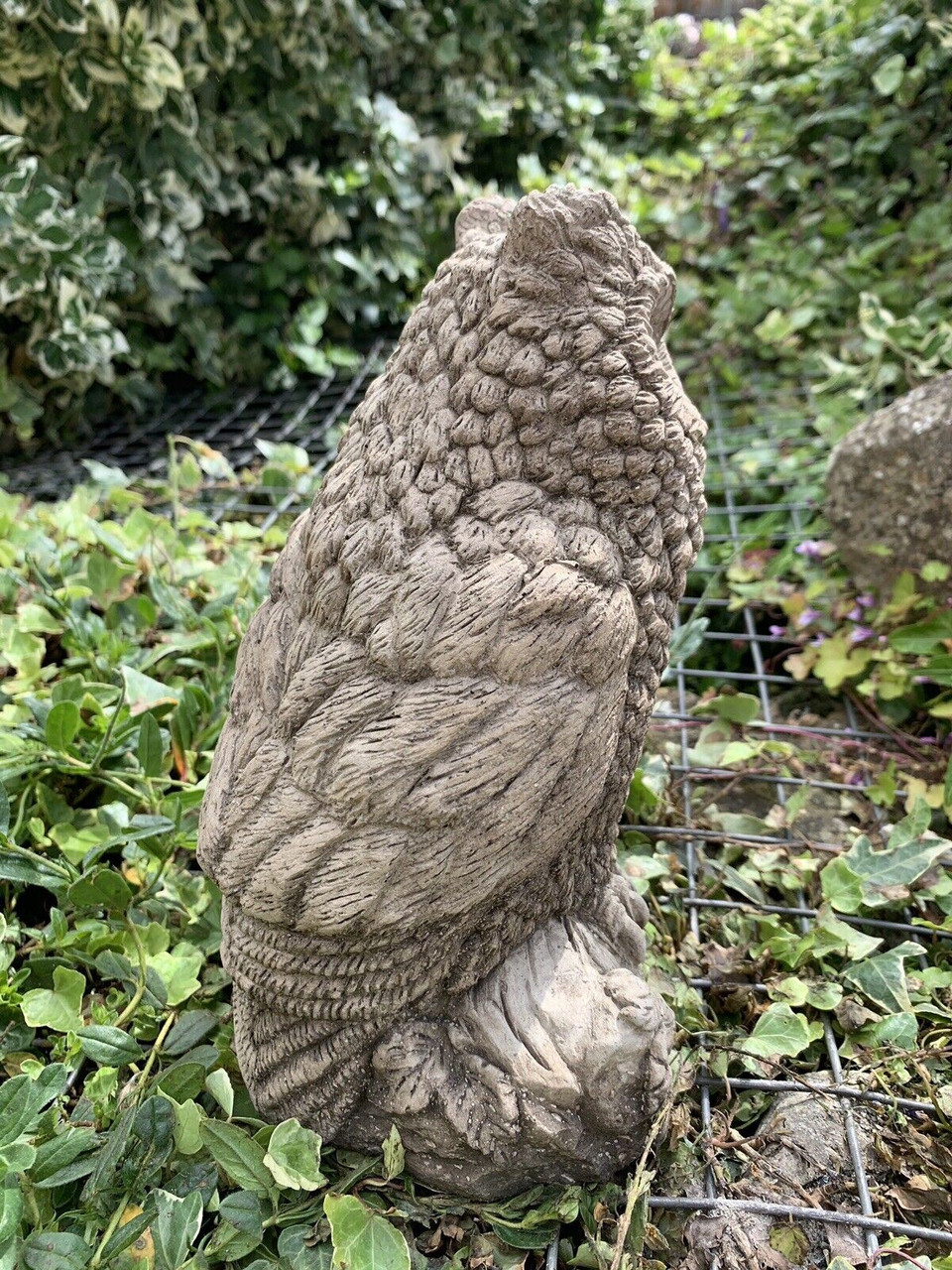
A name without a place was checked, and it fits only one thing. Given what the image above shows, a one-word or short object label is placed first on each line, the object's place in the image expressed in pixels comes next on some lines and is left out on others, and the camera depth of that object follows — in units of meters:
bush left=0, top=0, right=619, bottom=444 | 0.80
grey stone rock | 0.64
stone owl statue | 0.30
